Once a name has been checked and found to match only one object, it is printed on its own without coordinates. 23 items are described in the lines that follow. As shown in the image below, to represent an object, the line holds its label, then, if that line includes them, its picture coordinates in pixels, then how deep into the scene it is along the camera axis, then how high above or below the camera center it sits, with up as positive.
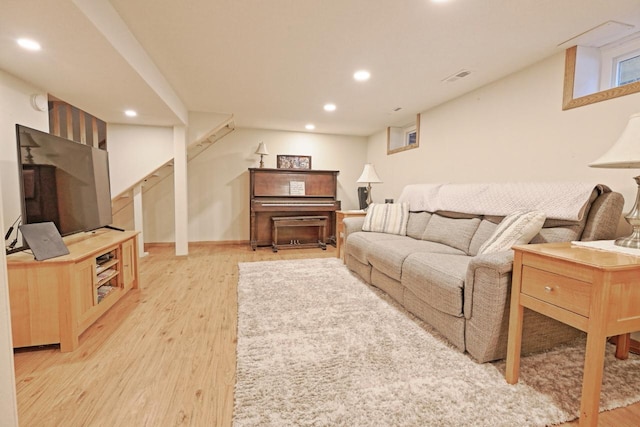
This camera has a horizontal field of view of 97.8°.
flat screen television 1.76 +0.02
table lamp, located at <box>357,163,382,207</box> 3.94 +0.23
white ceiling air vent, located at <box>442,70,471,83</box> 2.59 +1.14
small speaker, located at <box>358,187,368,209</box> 5.07 -0.07
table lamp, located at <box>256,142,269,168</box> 4.70 +0.67
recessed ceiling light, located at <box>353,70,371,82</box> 2.66 +1.14
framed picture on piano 5.12 +0.54
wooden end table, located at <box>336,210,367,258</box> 3.97 -0.46
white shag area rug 1.20 -0.94
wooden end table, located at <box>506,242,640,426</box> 1.06 -0.40
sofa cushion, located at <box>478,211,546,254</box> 1.74 -0.22
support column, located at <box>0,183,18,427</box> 0.93 -0.60
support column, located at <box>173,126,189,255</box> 3.82 +0.01
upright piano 4.60 -0.13
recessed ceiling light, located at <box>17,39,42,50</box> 1.69 +0.86
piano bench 4.55 -0.57
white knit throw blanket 1.77 -0.02
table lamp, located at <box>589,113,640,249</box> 1.26 +0.18
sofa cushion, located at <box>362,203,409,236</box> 3.18 -0.29
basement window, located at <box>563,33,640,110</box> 1.95 +0.94
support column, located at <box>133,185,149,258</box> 3.88 -0.28
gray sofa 1.50 -0.54
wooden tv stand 1.64 -0.69
